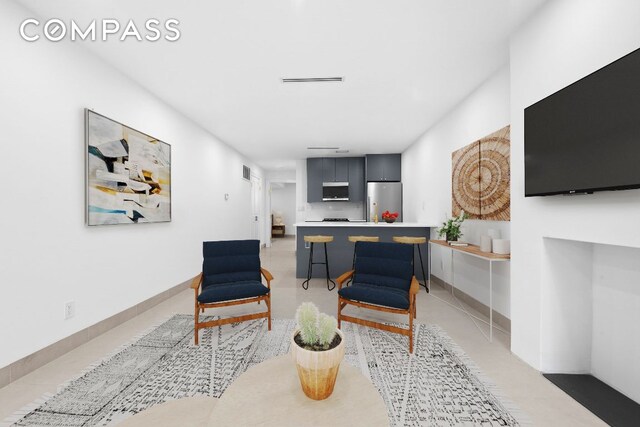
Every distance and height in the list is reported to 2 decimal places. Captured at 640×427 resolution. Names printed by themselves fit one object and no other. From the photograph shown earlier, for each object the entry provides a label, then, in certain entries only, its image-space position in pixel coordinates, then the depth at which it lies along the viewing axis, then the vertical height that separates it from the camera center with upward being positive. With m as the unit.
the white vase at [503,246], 2.62 -0.31
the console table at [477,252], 2.52 -0.40
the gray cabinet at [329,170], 7.45 +1.19
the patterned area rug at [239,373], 1.70 -1.23
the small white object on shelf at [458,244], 3.39 -0.38
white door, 8.18 +0.26
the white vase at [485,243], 2.83 -0.31
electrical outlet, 2.41 -0.86
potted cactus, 1.20 -0.62
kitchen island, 4.86 -0.45
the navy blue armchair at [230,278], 2.65 -0.72
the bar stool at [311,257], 4.52 -0.77
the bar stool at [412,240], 4.32 -0.42
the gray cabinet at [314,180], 7.49 +0.93
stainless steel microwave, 7.38 +0.61
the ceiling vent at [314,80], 3.20 +1.58
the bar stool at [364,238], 4.58 -0.41
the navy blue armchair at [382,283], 2.54 -0.74
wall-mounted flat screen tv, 1.45 +0.49
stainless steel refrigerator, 6.88 +0.44
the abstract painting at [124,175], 2.68 +0.44
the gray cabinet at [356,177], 7.37 +0.97
